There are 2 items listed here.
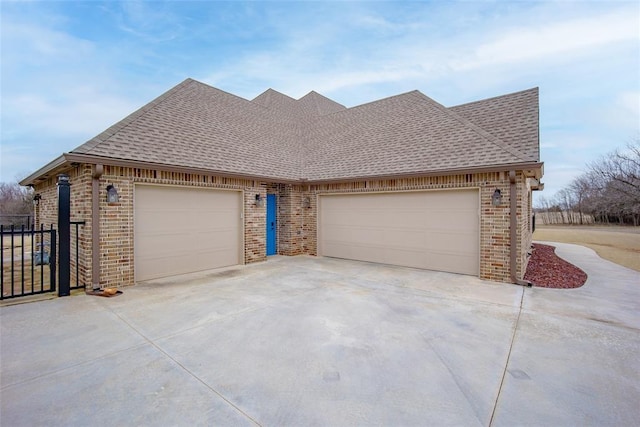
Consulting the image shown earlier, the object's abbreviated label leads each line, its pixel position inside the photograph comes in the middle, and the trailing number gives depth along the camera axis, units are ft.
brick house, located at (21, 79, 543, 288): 21.83
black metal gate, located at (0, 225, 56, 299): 18.71
